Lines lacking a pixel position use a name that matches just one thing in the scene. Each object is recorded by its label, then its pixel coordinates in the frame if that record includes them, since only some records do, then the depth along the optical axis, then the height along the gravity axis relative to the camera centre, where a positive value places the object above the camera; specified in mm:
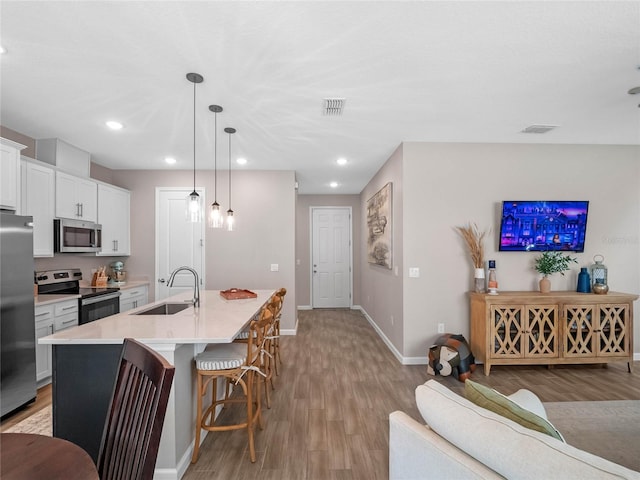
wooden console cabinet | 3443 -955
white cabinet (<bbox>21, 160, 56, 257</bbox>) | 3252 +439
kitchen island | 1861 -828
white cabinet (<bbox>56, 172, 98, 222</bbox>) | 3678 +554
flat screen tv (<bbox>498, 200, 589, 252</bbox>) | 3770 +193
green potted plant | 3658 -280
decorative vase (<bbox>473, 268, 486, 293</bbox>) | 3654 -442
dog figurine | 3354 -1247
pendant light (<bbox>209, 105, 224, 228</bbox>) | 2895 +345
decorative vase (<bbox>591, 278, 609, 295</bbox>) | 3619 -537
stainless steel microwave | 3609 +81
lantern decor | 3635 -430
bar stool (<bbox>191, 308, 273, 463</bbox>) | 2098 -836
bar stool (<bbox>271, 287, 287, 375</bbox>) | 3280 -1087
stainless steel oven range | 3572 -588
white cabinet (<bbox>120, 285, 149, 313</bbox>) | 4344 -793
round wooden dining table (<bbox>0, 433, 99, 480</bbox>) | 833 -603
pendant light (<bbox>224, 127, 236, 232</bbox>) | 3294 +219
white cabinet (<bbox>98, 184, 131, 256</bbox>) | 4438 +350
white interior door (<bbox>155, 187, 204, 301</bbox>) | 5035 +21
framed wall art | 4434 +222
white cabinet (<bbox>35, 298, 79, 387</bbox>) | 3064 -824
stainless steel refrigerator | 2580 -605
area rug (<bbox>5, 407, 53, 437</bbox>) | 2419 -1428
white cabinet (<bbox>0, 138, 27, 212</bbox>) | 2805 +616
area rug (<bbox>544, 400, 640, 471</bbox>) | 1978 -1335
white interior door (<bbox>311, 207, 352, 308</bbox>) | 7328 -348
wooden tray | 3293 -552
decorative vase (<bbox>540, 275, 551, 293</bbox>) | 3678 -505
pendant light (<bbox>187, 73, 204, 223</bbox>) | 2703 +291
